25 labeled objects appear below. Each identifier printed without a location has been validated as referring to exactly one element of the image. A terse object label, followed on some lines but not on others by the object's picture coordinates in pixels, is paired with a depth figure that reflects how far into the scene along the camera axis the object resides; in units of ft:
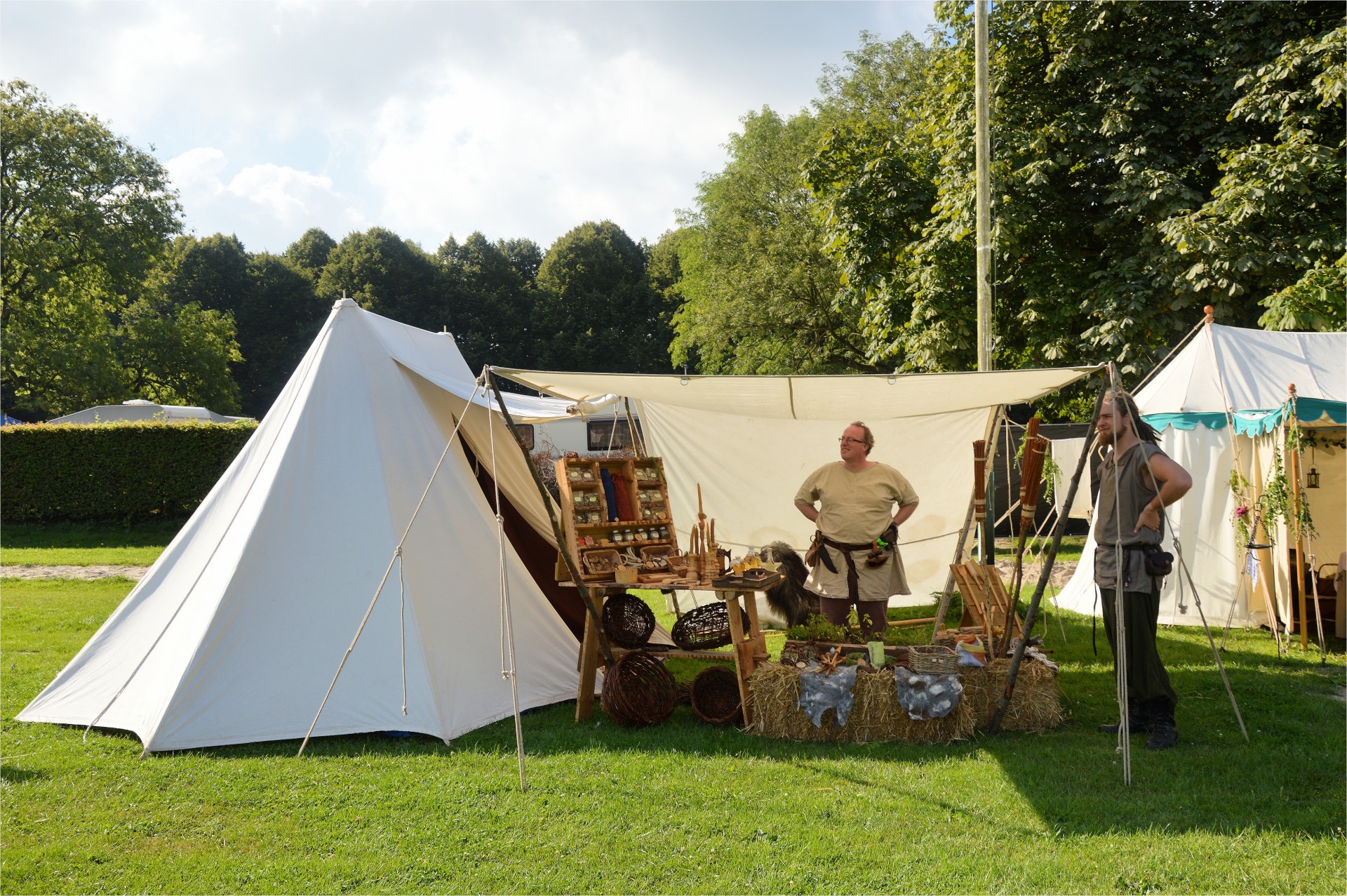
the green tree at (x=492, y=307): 108.88
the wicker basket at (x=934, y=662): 14.44
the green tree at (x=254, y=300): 109.60
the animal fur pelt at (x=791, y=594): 22.75
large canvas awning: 15.06
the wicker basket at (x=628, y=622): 16.80
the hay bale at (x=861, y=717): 14.21
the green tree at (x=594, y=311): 105.81
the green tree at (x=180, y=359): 79.61
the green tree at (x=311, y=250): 118.93
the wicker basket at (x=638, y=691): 15.03
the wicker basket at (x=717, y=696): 15.37
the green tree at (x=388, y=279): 105.81
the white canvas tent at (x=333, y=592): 14.35
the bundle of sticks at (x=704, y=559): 15.69
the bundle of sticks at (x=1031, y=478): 13.76
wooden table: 14.97
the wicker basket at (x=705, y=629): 17.11
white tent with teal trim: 22.88
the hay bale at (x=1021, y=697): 14.58
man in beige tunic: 17.48
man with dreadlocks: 13.32
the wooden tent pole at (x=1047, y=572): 12.98
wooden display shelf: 16.06
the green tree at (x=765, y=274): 64.13
